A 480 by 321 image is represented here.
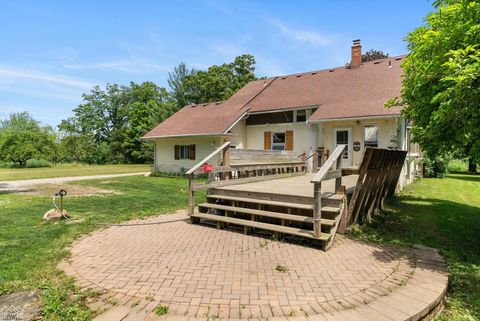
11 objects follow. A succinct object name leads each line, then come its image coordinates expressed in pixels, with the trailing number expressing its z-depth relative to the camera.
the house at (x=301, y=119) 13.92
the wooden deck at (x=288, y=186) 6.47
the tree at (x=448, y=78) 4.11
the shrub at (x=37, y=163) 36.91
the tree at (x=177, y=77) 41.44
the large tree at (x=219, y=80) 36.62
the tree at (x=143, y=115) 38.79
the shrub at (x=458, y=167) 30.29
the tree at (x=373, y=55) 30.72
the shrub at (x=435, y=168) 19.70
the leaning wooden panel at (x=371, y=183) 5.62
